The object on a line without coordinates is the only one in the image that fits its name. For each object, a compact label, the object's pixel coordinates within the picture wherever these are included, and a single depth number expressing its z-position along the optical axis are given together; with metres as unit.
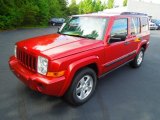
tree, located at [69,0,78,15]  33.24
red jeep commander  2.08
